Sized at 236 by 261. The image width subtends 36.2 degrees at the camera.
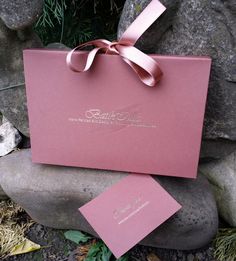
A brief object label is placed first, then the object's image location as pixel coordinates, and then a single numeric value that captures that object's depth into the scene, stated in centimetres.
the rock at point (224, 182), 106
